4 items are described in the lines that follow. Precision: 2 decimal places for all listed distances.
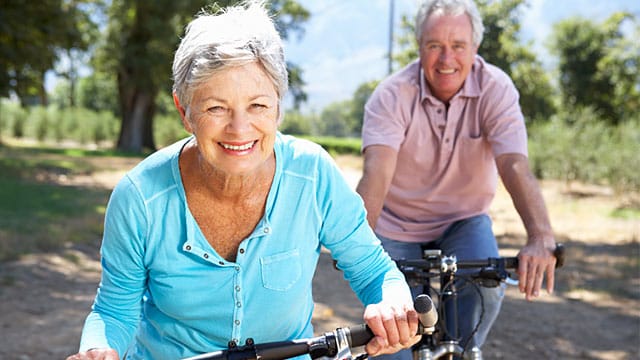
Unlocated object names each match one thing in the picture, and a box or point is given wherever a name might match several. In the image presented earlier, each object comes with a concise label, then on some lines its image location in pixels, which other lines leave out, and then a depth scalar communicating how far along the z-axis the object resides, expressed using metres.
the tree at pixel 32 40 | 14.34
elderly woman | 2.10
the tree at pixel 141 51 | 26.91
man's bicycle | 2.87
